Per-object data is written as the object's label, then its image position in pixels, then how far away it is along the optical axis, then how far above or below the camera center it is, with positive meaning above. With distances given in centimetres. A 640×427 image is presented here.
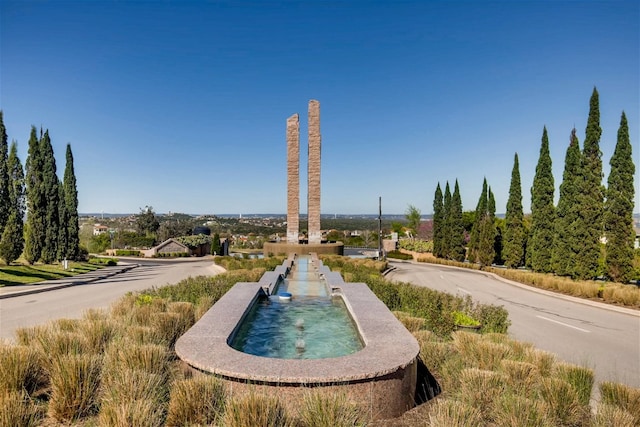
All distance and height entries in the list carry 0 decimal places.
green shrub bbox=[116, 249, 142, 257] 3963 -382
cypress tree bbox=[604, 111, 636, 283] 1616 +50
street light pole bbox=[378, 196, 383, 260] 2938 +60
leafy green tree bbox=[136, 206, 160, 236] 5606 -47
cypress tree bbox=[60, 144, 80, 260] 2483 +70
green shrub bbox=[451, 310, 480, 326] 765 -222
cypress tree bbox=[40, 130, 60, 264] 2228 +120
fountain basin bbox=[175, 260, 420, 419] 363 -167
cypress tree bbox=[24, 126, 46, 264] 2169 +92
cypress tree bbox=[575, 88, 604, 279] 1666 +65
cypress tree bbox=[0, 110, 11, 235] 1702 +200
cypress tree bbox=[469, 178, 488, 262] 2814 -32
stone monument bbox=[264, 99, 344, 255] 2634 +301
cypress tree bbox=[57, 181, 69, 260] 2334 -46
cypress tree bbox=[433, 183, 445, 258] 3160 -24
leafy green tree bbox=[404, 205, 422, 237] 5391 +43
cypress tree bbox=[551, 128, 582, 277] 1728 +24
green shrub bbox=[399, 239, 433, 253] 3548 -266
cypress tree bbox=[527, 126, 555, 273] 2012 +44
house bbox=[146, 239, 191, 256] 3944 -321
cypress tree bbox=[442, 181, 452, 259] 3048 -37
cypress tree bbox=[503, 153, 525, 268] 2348 -12
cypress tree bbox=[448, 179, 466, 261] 2962 -70
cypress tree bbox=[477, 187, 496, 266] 2589 -146
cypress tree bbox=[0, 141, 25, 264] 1880 -99
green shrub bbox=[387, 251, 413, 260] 3312 -335
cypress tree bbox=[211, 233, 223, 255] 3834 -290
